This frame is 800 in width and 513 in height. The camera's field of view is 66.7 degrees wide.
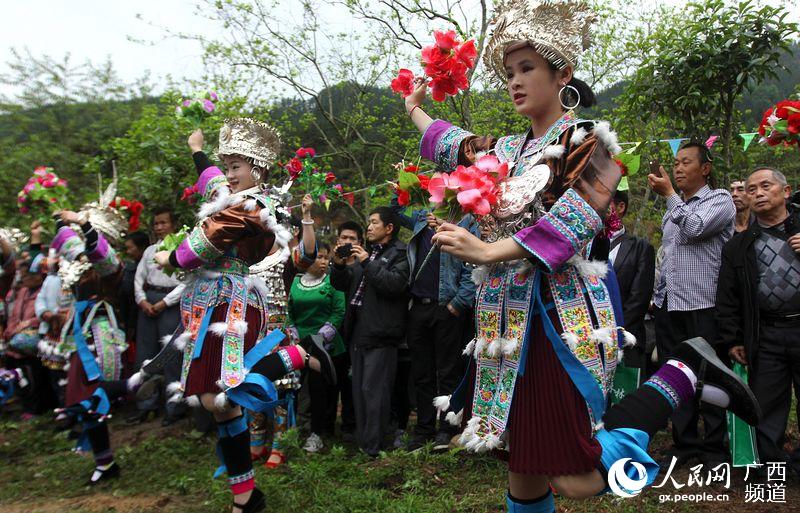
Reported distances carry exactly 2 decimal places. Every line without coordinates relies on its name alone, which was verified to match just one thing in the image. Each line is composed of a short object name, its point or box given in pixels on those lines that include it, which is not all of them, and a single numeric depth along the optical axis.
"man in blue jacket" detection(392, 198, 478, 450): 4.95
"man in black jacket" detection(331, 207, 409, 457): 4.98
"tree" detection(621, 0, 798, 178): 4.36
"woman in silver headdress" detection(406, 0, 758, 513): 2.11
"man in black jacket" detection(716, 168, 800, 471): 3.81
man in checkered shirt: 4.25
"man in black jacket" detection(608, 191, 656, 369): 4.86
